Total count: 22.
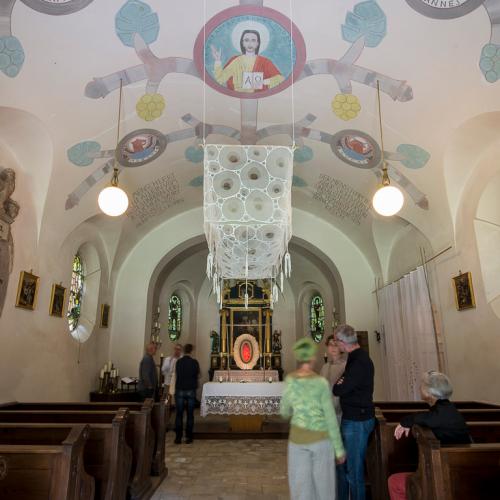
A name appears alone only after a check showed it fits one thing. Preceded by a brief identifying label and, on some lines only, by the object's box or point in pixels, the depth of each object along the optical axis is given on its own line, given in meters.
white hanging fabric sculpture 5.39
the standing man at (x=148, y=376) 6.95
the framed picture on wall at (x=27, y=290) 6.08
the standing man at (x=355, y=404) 3.38
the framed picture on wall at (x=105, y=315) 9.25
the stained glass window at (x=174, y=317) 13.96
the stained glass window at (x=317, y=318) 14.01
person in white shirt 8.46
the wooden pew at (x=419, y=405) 5.43
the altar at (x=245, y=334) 13.26
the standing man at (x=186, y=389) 7.52
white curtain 7.29
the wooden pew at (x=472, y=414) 4.30
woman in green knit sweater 2.77
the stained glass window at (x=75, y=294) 8.40
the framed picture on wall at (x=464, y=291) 6.20
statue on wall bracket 5.57
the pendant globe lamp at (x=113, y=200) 4.95
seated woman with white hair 2.91
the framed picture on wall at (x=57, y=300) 7.12
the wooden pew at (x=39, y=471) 2.73
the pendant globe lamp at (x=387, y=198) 5.04
